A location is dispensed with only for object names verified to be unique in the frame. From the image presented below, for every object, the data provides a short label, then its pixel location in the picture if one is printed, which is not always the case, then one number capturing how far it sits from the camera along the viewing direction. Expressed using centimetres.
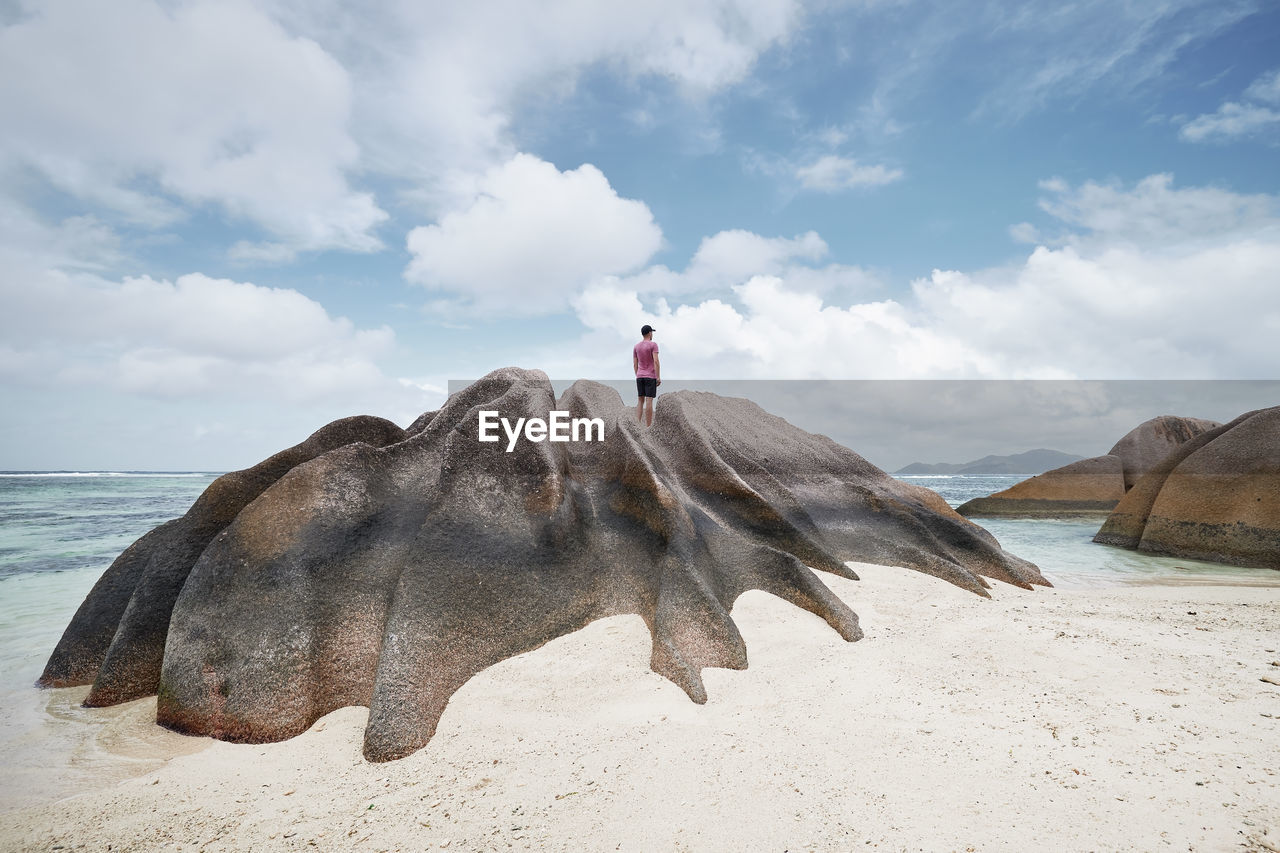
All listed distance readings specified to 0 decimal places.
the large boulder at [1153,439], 1912
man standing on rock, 993
